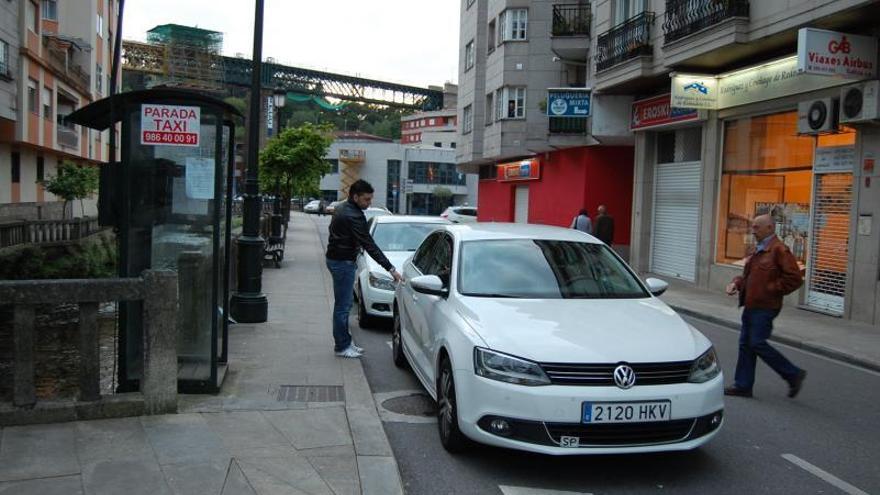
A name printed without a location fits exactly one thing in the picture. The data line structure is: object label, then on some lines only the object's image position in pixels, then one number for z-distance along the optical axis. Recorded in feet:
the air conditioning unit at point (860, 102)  38.22
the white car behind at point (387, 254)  31.60
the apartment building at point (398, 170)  268.21
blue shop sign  74.69
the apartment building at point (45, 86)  90.63
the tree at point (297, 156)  86.53
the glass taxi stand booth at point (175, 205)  17.66
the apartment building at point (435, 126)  346.54
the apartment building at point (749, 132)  39.81
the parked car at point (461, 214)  135.44
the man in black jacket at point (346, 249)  24.21
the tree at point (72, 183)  100.32
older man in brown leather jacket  21.43
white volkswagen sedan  14.07
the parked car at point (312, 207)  247.50
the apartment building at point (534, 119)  81.61
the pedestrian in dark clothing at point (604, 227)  61.11
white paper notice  19.33
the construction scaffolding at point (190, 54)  192.44
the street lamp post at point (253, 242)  30.94
